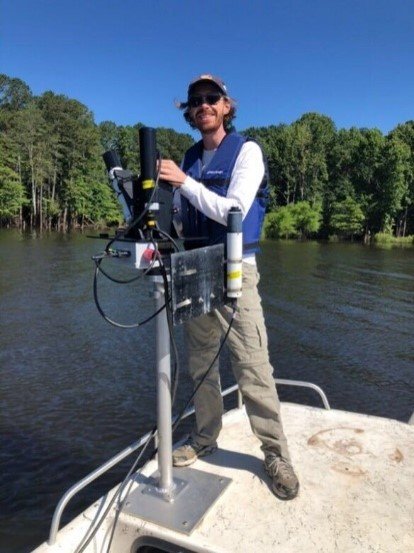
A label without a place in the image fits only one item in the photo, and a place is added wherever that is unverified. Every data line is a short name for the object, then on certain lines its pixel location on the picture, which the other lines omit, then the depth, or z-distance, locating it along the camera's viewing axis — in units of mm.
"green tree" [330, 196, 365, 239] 72688
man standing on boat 3570
